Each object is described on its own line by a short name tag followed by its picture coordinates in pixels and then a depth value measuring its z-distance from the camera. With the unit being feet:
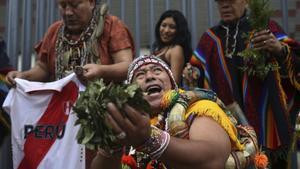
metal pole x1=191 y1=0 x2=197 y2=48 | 14.64
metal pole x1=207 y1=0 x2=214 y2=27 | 14.53
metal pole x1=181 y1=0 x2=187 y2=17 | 14.76
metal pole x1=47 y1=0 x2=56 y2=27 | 15.23
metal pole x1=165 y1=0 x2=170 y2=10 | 14.83
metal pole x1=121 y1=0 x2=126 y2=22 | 14.97
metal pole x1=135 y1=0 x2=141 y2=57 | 14.73
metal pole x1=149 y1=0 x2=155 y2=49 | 14.56
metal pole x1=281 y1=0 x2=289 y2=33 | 14.17
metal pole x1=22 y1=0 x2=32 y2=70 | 14.89
